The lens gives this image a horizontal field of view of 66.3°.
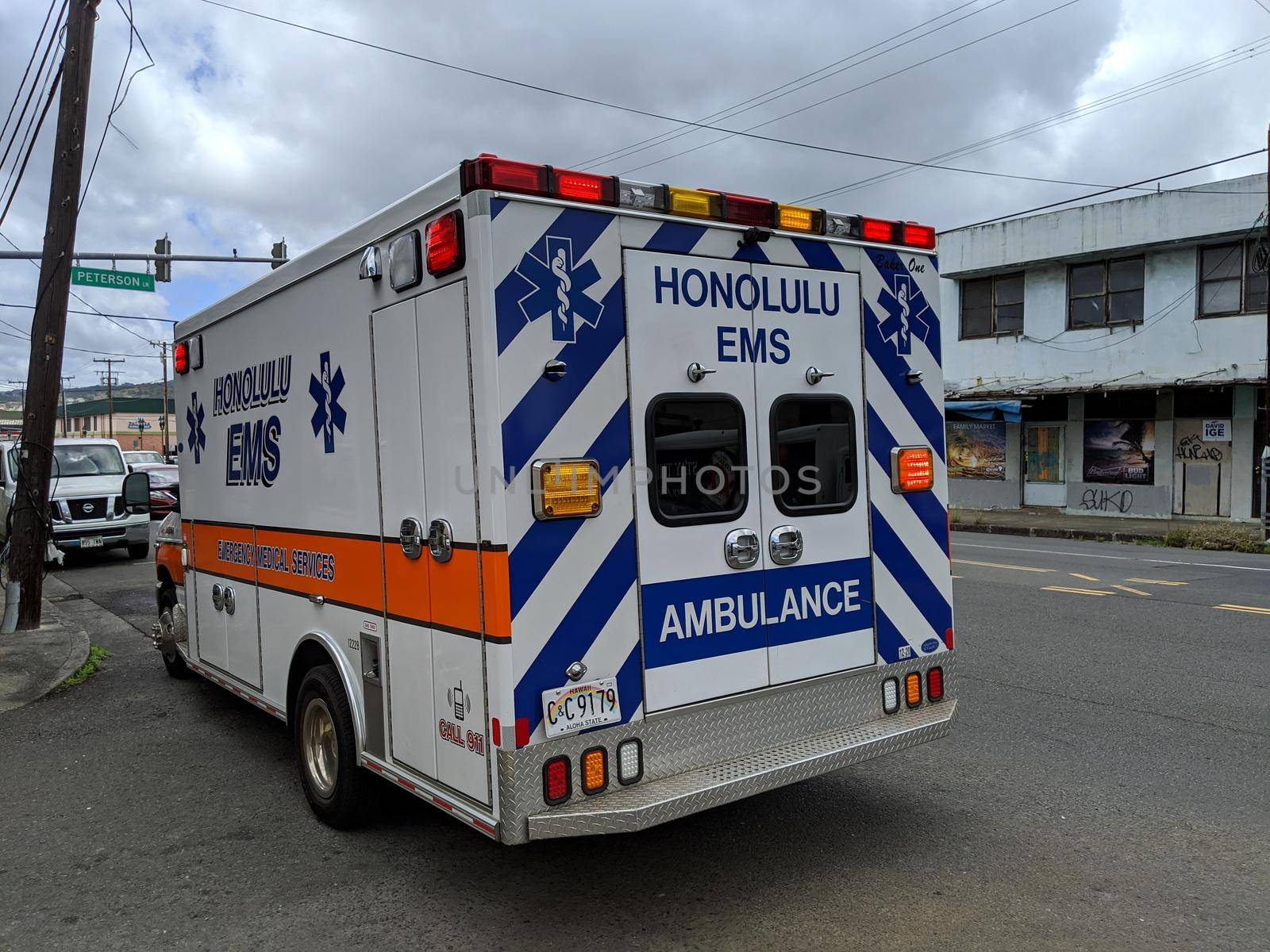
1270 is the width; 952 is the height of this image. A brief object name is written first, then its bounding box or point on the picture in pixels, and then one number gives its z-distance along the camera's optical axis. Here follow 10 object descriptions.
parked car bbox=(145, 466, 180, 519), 17.02
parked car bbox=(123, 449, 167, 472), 36.42
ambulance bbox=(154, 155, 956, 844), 3.62
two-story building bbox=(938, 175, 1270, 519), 20.81
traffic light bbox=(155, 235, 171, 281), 21.05
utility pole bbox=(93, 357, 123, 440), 78.24
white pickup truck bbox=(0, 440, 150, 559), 16.44
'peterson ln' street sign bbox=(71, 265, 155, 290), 18.56
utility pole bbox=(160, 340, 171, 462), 59.06
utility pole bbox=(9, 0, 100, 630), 10.26
